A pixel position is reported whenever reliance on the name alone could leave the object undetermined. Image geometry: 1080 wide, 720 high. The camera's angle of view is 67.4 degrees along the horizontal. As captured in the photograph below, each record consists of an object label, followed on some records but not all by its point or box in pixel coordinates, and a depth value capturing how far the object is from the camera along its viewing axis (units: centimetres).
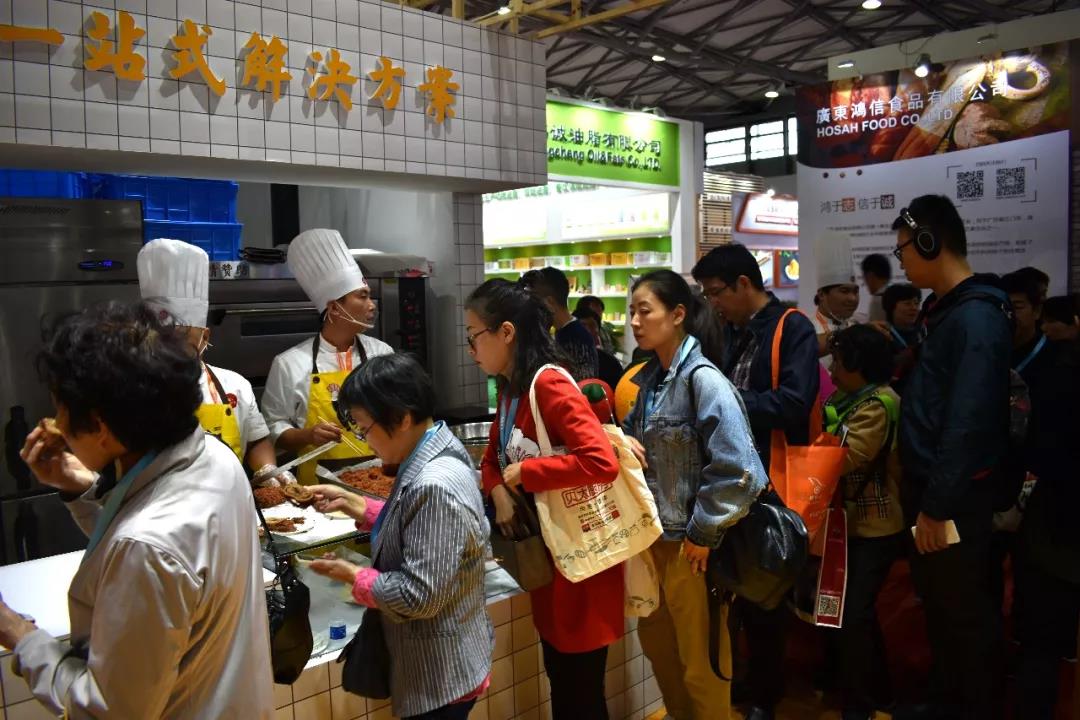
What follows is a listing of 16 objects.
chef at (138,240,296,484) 303
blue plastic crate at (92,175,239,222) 407
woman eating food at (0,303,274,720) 128
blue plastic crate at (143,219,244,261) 442
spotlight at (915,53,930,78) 570
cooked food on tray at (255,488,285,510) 271
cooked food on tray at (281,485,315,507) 269
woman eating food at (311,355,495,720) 180
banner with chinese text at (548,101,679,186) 810
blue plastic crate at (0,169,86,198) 381
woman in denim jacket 256
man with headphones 271
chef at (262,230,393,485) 349
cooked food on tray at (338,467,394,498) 278
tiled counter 189
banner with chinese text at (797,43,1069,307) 525
